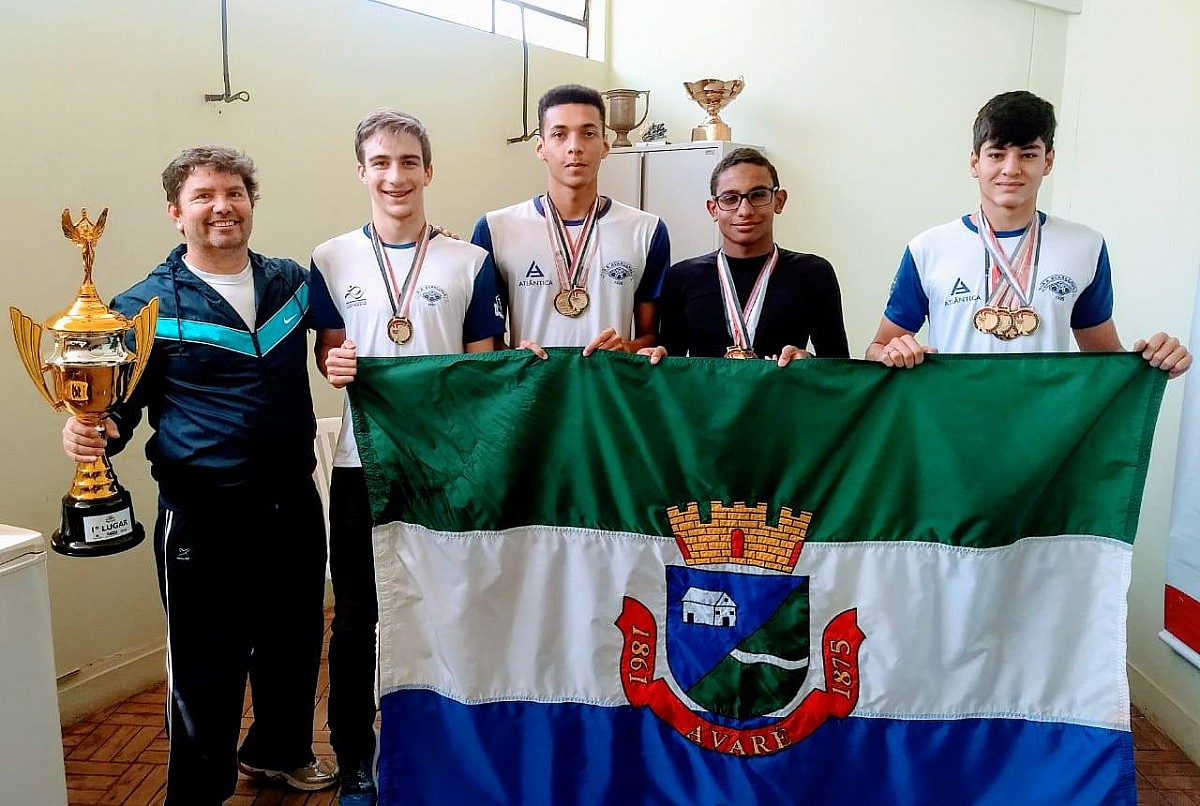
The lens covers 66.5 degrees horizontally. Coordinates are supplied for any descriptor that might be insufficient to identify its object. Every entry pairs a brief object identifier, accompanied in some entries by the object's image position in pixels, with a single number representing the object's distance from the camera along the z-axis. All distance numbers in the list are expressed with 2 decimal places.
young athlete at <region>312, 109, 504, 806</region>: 2.33
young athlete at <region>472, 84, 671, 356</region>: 2.56
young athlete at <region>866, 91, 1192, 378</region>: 2.26
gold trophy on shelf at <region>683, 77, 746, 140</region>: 4.82
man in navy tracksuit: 2.20
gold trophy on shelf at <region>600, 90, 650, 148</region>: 5.09
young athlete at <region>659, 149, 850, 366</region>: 2.47
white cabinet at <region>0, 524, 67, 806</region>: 1.98
